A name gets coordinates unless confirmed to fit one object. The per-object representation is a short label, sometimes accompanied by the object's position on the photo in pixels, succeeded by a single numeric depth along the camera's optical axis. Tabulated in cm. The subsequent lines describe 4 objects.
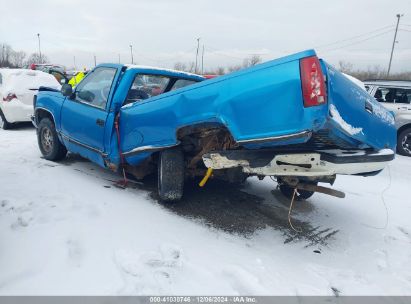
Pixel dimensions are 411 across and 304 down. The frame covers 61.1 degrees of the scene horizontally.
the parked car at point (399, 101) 912
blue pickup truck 280
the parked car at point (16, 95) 868
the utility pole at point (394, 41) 3684
